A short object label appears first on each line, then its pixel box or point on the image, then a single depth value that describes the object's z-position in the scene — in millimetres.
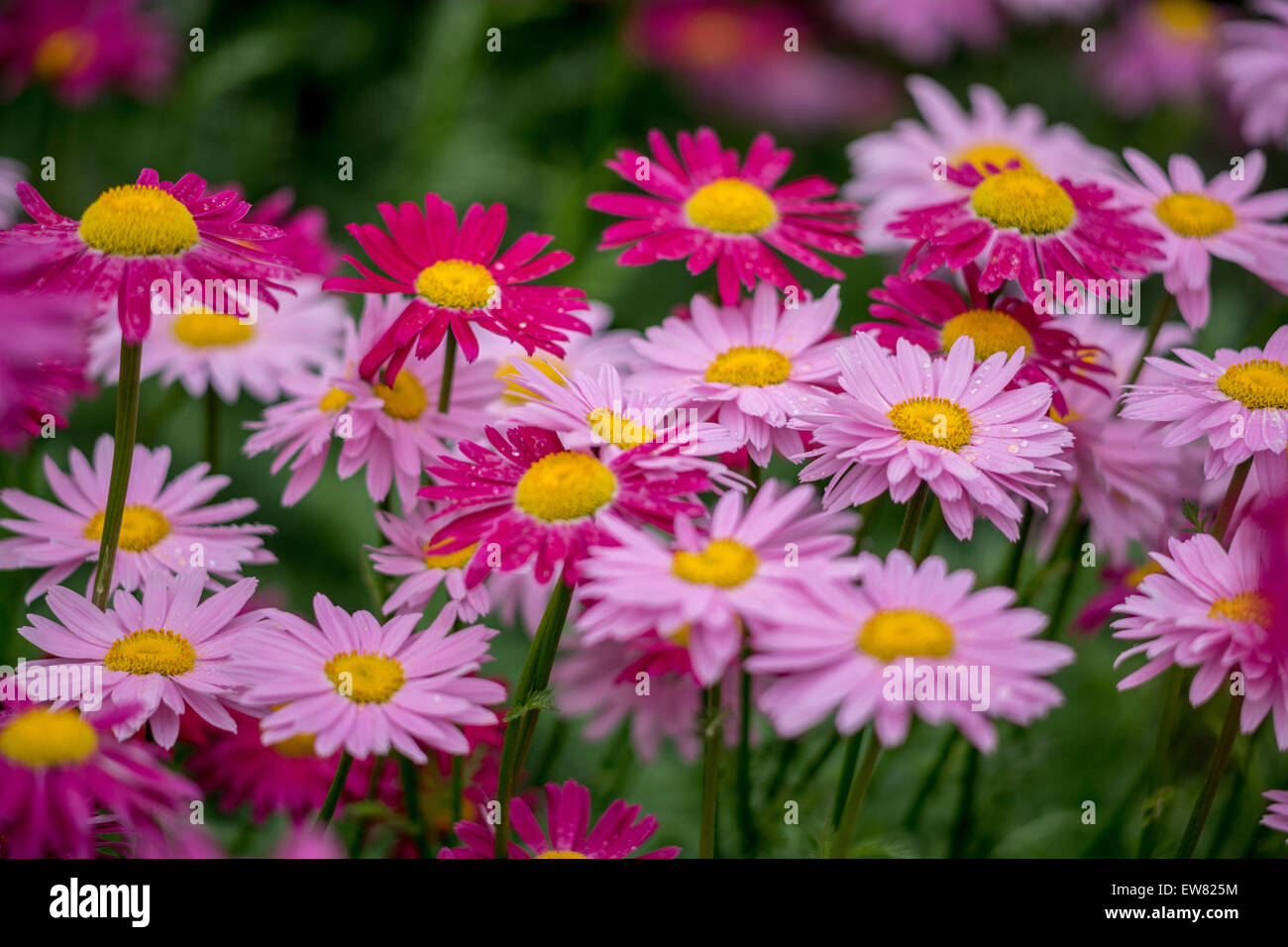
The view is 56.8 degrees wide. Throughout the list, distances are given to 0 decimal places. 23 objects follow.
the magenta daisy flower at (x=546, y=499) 590
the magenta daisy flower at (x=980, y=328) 726
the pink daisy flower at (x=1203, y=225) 781
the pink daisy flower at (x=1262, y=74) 991
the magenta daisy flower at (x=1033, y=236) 725
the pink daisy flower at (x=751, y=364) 689
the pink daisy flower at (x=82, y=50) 1294
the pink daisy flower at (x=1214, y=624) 586
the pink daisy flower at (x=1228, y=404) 660
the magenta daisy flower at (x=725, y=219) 772
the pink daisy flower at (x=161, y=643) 619
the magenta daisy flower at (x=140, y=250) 642
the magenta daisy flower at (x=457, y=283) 684
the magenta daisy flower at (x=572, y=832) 660
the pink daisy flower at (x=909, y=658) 496
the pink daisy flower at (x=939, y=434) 611
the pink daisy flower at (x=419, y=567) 672
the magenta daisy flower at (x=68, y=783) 521
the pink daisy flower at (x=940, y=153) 999
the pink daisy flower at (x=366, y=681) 573
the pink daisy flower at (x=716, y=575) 522
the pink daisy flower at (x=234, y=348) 913
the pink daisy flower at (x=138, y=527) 714
